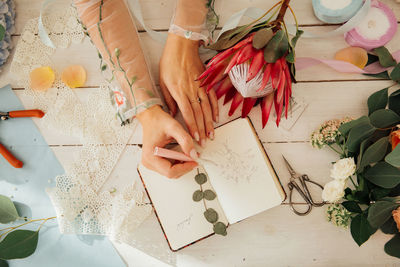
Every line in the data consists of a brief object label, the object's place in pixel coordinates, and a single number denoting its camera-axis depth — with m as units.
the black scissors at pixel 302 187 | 0.87
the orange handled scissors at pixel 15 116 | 0.92
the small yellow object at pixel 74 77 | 0.94
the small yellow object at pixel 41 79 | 0.94
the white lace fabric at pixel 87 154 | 0.90
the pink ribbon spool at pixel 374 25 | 0.87
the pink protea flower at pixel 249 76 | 0.65
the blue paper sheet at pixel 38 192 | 0.92
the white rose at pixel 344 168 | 0.76
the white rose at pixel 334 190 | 0.77
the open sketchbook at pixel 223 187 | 0.84
